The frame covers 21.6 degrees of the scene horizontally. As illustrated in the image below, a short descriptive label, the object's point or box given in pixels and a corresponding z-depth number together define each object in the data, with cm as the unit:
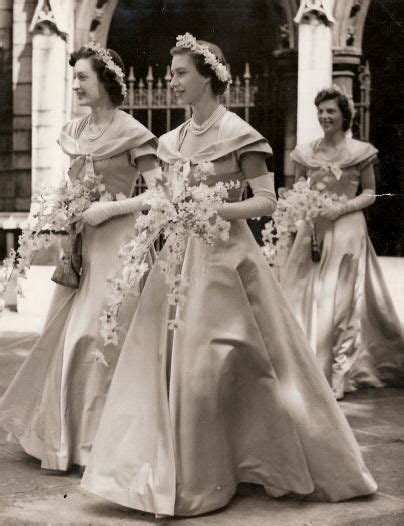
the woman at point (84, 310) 507
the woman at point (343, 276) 728
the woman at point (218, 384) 424
